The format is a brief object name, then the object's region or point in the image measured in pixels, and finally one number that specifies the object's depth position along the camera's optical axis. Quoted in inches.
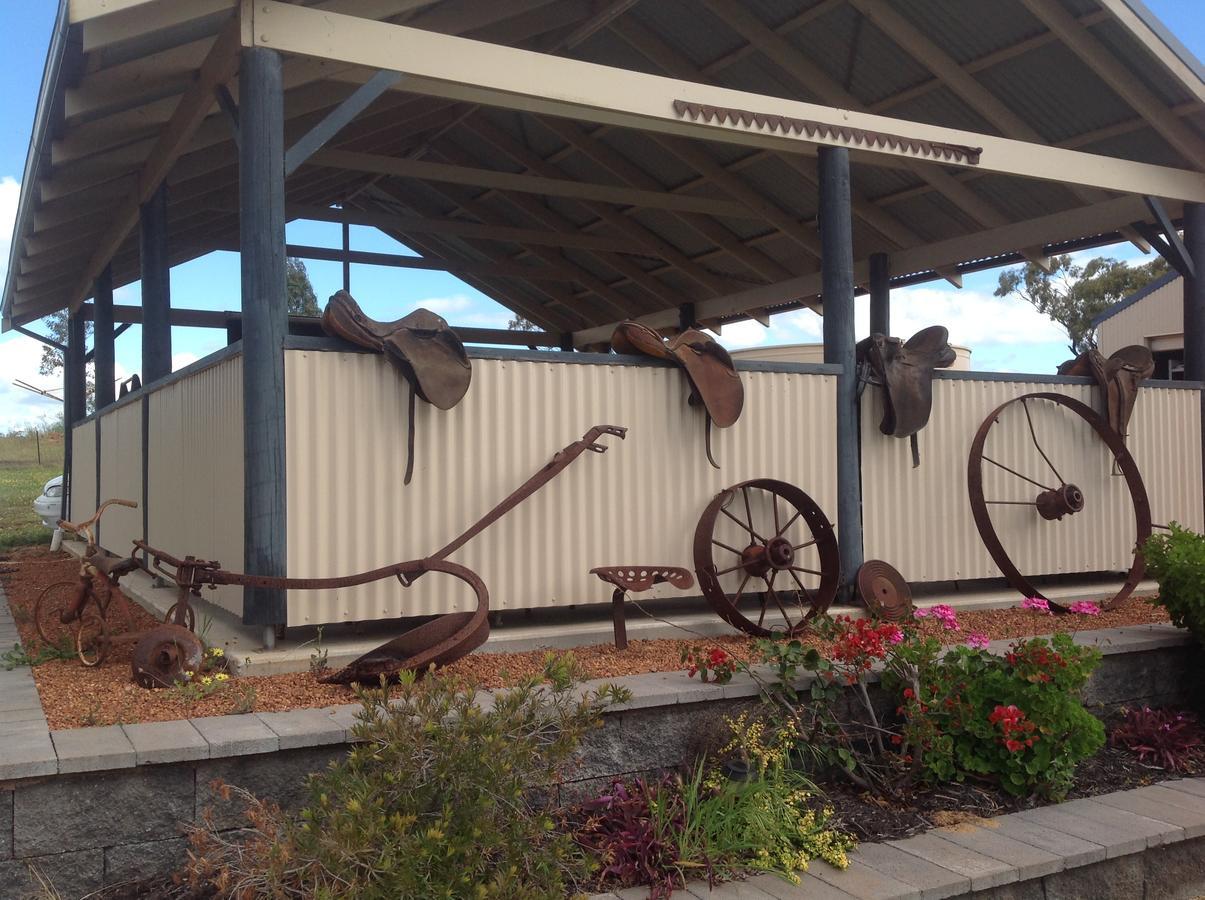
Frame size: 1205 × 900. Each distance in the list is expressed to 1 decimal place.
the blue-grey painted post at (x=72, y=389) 543.5
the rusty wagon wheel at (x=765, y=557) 237.5
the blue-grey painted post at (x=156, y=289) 339.6
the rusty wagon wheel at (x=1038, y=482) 286.0
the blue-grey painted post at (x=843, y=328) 269.9
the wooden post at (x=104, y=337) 458.0
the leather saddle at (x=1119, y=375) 319.3
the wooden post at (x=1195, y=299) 342.0
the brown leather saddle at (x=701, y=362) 243.6
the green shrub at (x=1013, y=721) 176.1
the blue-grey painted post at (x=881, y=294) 448.8
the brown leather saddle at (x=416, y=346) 206.2
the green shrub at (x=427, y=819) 114.0
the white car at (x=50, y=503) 629.9
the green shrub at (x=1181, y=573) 225.9
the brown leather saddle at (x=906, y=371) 273.1
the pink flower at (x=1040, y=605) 280.3
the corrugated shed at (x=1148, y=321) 977.7
